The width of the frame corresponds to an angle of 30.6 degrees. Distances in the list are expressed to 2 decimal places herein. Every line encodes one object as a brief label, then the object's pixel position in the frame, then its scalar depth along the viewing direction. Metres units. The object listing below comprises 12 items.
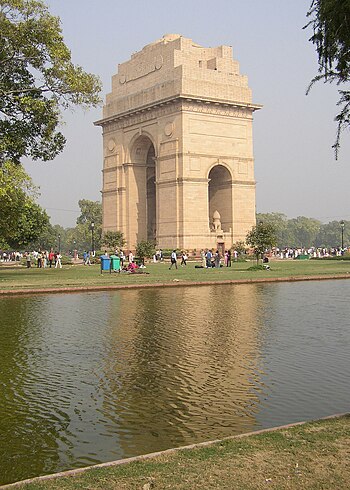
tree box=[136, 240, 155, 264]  49.22
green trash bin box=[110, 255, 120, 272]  35.12
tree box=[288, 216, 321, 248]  182.88
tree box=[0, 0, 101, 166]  26.91
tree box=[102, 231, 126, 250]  62.61
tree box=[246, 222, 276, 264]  41.72
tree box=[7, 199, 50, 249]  57.25
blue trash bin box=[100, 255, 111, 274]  36.46
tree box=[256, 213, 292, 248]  174.50
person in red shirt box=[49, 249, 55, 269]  49.92
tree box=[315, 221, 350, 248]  183.50
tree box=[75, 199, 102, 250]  113.62
